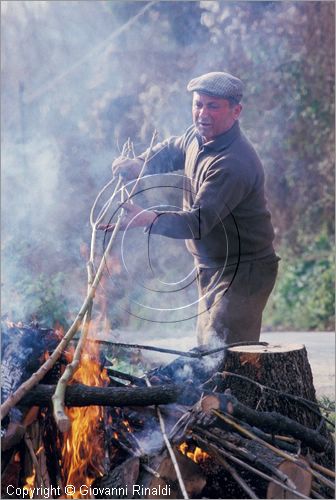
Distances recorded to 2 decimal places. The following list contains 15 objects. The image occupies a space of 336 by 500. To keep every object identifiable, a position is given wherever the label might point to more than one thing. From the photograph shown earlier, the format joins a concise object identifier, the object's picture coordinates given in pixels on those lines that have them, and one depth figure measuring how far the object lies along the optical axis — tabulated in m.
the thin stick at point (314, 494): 3.90
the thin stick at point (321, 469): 3.94
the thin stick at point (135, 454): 3.80
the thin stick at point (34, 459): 3.91
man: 4.89
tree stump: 4.48
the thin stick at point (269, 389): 4.41
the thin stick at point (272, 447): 3.85
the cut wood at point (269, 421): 3.97
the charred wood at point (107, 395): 3.96
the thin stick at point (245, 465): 3.70
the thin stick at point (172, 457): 3.62
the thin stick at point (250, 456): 3.76
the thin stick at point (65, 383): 3.70
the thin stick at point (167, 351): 4.58
